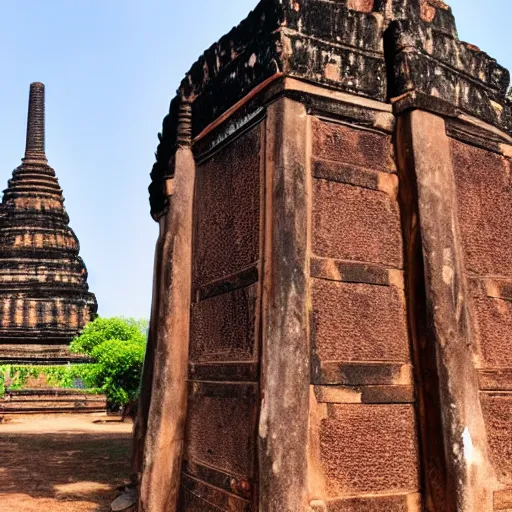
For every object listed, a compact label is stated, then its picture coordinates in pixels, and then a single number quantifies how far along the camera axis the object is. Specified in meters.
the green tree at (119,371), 16.84
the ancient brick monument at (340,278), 3.49
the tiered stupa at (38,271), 26.45
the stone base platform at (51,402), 22.70
